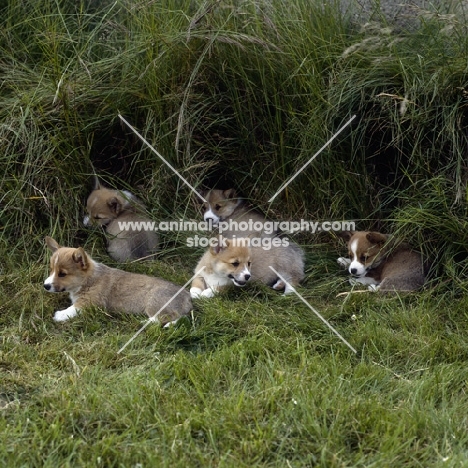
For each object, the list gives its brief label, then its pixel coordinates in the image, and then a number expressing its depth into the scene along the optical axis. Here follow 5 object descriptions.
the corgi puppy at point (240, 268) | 6.46
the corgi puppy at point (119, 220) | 6.90
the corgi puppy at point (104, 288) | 6.00
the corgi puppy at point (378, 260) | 6.34
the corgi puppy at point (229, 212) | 7.09
